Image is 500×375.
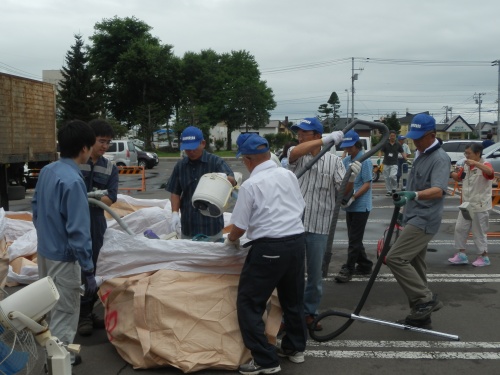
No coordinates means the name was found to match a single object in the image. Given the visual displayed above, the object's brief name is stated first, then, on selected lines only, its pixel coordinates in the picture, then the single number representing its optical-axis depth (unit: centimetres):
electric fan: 268
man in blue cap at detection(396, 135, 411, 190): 1585
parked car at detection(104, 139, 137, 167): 2700
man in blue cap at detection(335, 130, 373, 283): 623
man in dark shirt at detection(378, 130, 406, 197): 1497
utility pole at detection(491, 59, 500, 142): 4265
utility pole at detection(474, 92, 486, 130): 8108
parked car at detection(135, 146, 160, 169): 3077
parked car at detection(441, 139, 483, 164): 2380
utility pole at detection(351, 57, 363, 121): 5178
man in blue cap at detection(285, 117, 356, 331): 454
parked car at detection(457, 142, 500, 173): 1733
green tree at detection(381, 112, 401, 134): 6075
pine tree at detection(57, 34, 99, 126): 4188
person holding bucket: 484
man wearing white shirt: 366
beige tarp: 383
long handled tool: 445
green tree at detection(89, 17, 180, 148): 4897
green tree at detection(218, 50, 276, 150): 5947
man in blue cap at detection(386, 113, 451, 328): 464
